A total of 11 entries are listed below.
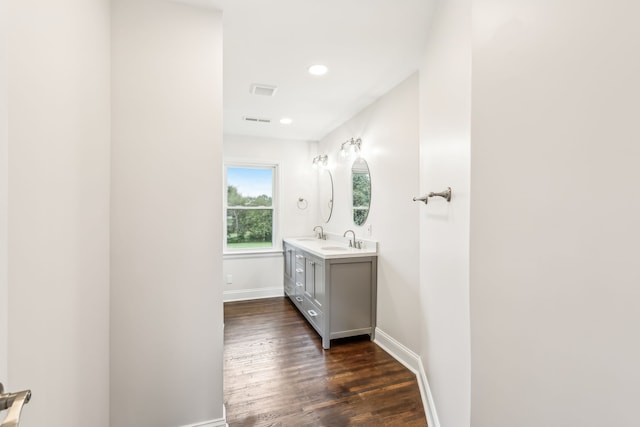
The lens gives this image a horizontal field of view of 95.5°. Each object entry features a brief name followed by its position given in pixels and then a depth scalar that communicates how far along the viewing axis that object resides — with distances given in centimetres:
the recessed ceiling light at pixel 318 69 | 236
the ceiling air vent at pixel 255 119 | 362
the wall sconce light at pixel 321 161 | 430
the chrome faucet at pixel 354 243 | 339
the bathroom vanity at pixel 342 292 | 288
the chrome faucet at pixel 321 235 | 444
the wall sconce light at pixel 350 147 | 344
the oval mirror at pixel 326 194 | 425
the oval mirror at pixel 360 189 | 327
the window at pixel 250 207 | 448
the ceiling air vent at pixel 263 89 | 271
